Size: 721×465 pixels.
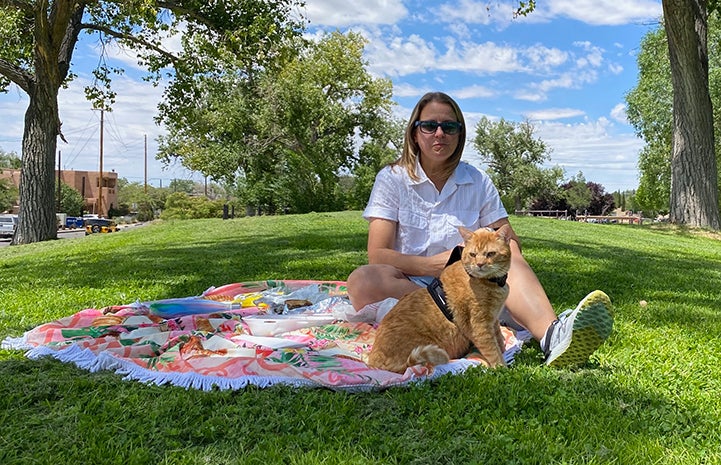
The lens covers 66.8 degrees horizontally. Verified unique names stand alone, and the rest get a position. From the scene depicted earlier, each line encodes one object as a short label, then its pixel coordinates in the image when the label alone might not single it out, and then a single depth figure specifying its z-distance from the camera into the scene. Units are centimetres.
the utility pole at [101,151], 4744
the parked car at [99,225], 3795
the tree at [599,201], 6638
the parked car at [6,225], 3103
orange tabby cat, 278
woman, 345
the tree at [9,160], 7038
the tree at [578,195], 5975
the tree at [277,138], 2839
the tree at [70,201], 5800
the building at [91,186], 7031
